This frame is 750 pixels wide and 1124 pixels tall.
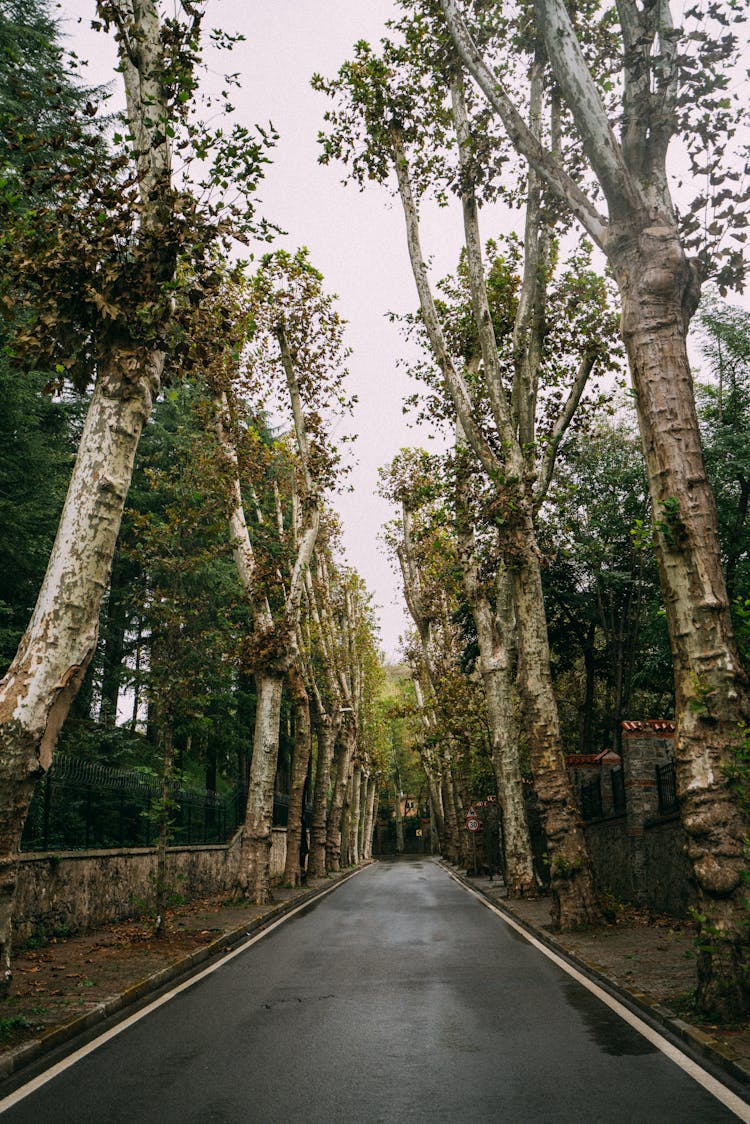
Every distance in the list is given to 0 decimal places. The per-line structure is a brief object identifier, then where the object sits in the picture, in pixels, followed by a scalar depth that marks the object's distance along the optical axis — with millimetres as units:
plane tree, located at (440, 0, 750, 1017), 6465
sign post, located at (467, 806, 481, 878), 28750
